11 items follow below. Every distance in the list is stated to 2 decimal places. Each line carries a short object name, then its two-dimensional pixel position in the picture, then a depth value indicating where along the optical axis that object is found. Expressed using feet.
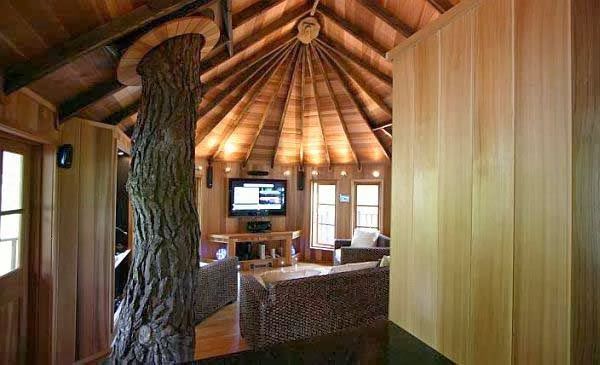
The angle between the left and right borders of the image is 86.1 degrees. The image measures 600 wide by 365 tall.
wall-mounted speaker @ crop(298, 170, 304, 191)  24.25
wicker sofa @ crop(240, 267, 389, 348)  10.36
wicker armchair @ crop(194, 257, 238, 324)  13.41
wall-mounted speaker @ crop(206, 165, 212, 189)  21.98
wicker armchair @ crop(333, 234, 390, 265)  17.52
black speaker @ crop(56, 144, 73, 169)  8.67
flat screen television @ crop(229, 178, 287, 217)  22.63
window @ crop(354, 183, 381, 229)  22.99
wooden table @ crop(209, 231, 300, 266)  21.29
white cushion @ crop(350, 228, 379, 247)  19.69
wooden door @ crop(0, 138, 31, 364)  7.07
